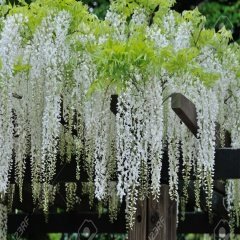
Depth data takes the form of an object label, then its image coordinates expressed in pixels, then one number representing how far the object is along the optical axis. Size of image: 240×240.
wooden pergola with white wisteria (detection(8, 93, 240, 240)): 8.89
